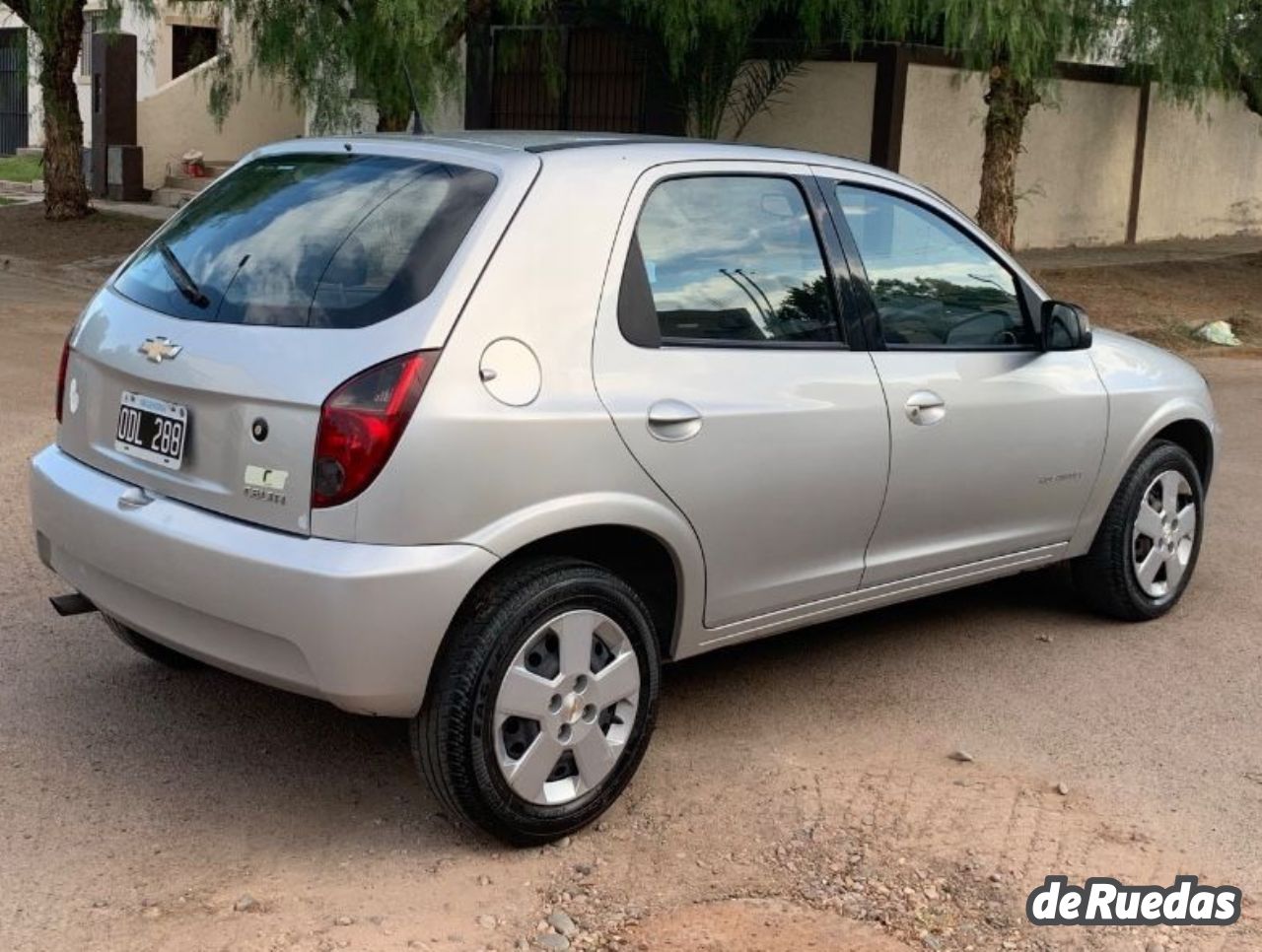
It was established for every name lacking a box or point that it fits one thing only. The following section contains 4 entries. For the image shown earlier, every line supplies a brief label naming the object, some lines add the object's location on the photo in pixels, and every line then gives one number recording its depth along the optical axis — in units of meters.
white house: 23.31
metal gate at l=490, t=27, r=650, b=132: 18.14
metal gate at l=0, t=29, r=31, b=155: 29.91
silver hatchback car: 3.60
